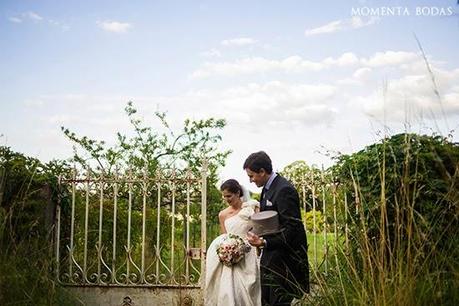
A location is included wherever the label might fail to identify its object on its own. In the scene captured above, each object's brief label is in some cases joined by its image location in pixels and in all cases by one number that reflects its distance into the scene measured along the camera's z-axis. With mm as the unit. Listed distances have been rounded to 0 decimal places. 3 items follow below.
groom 3654
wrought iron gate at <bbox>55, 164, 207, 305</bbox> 6258
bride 4770
